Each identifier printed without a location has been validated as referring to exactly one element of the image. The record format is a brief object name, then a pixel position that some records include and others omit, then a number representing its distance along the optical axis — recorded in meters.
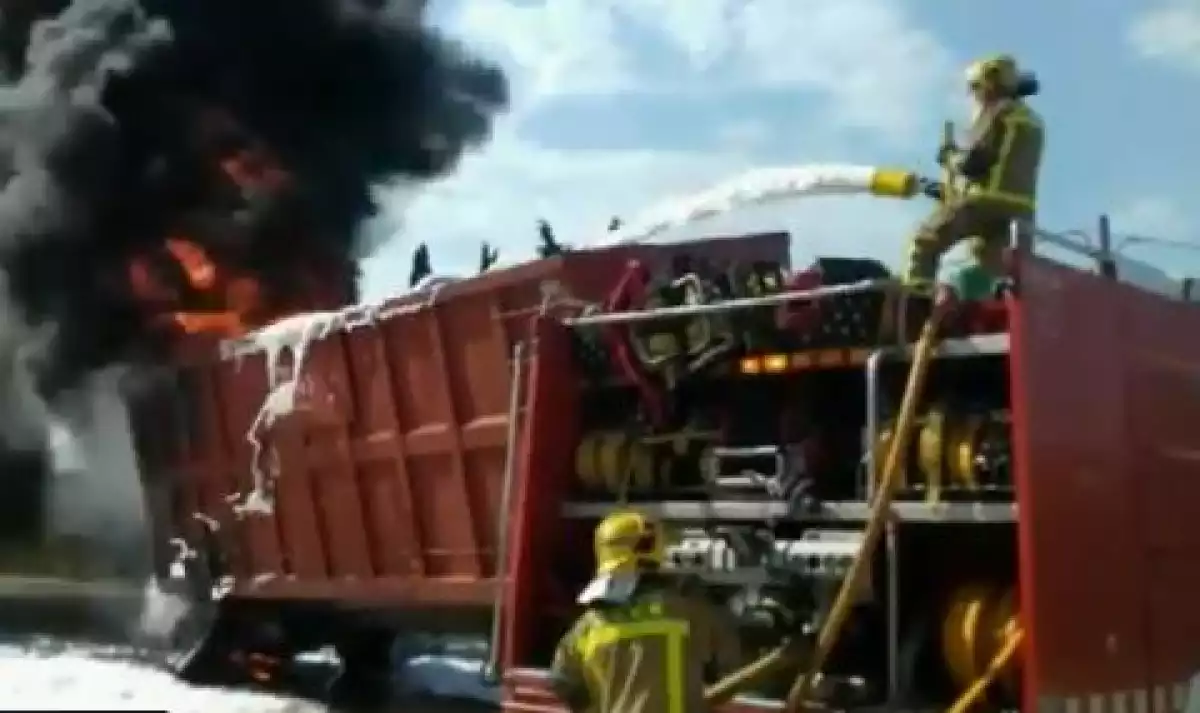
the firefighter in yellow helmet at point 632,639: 5.29
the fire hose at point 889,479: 6.11
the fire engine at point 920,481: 5.91
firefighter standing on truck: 6.80
